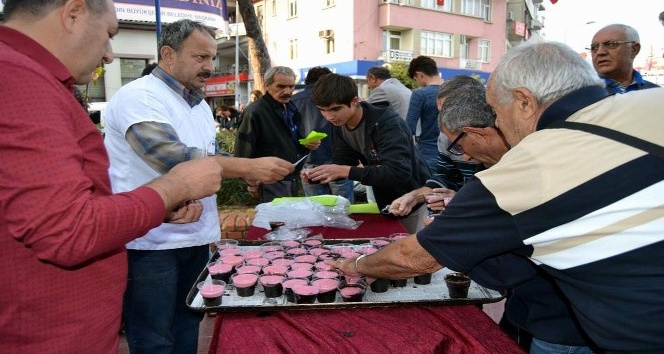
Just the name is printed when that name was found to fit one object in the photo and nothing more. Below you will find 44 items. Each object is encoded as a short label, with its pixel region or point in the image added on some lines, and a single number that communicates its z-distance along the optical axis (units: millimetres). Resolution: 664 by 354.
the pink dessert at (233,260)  1990
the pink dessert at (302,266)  1971
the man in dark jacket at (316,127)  4183
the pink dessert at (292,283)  1684
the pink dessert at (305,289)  1623
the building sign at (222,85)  29500
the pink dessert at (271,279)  1713
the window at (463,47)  24531
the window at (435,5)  22969
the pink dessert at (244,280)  1721
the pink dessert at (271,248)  2289
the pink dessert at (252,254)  2166
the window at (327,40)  22250
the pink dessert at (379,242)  2260
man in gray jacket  5262
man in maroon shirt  889
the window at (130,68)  12595
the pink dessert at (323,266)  1925
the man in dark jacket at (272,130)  3918
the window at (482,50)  25719
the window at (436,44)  23078
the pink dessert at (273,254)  2164
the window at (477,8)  24547
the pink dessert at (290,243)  2354
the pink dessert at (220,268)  1848
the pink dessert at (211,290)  1574
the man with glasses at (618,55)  3328
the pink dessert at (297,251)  2234
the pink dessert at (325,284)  1677
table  1371
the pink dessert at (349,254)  2127
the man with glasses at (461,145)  1828
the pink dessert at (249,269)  1903
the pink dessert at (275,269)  1883
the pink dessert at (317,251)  2211
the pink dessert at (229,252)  2125
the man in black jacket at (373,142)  2836
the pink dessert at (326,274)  1818
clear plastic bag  2811
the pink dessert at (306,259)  2085
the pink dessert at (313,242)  2381
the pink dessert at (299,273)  1818
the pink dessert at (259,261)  2047
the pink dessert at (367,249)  2189
